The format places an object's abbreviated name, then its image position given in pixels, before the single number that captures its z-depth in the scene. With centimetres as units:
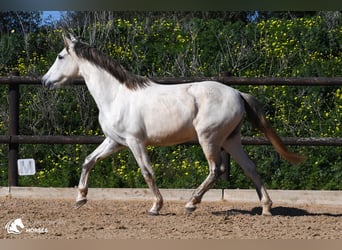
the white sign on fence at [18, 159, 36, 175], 1443
